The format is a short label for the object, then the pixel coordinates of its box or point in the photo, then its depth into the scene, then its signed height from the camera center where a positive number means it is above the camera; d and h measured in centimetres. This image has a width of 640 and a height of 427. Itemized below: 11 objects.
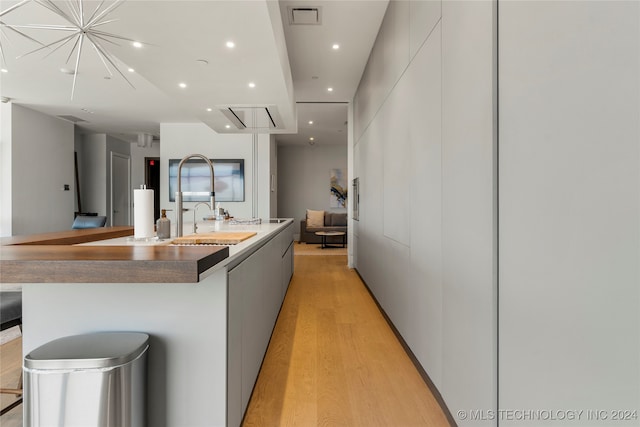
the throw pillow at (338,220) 941 -32
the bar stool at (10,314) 153 -48
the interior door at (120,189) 841 +53
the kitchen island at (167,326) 129 -44
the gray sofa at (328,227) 933 -50
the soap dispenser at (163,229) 185 -11
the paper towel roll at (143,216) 165 -3
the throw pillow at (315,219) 955 -29
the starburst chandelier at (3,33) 330 +177
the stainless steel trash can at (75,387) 104 -55
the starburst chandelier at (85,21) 179 +109
